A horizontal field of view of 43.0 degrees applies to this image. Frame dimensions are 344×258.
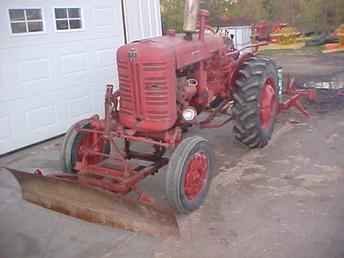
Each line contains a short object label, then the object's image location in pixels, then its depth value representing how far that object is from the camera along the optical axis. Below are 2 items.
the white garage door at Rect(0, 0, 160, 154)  5.36
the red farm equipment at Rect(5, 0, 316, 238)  3.33
